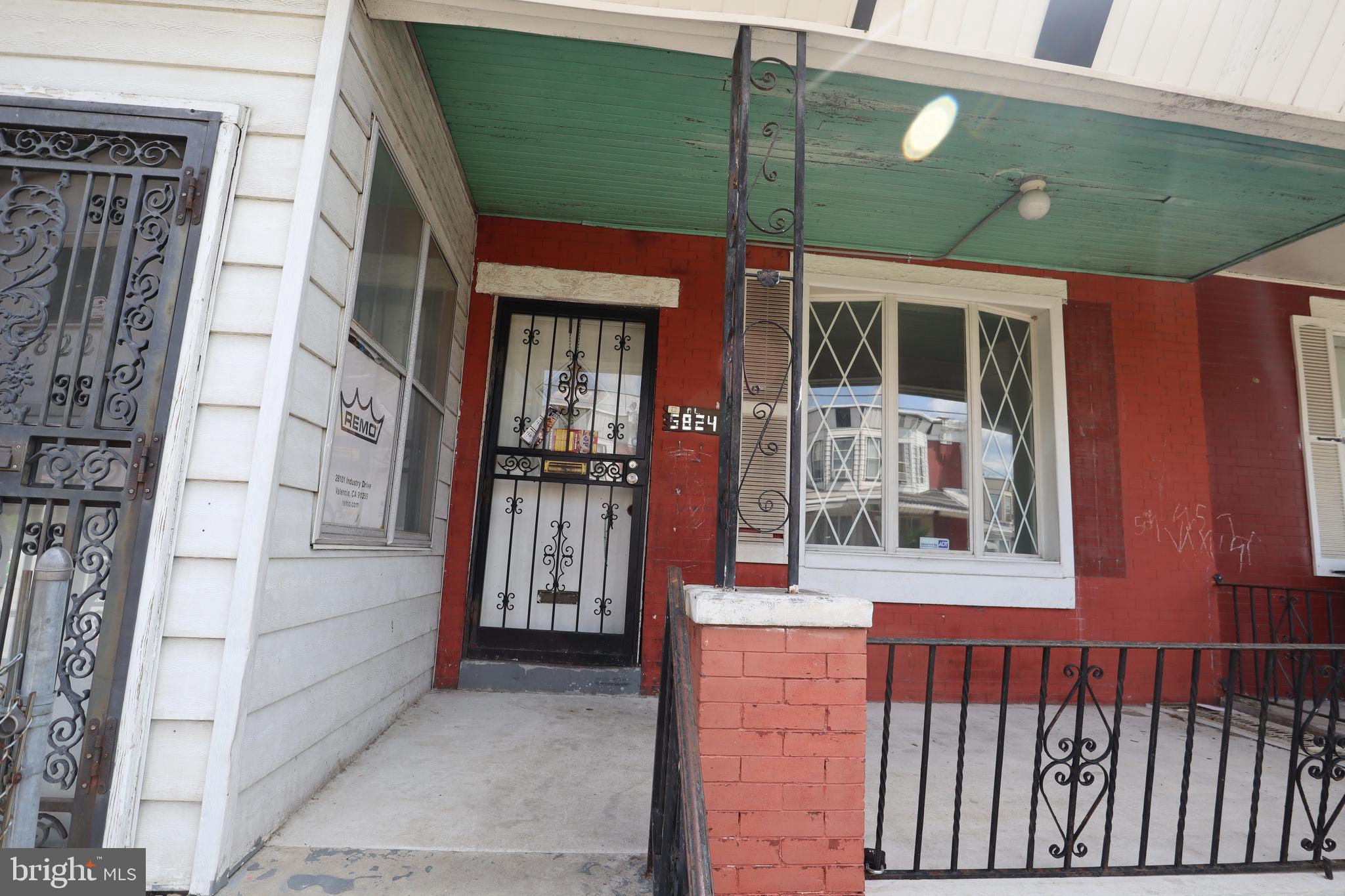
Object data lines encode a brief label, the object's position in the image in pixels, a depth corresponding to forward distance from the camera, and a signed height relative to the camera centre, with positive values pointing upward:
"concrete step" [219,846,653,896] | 1.95 -1.05
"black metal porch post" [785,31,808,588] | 2.25 +0.79
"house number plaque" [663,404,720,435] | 4.64 +0.89
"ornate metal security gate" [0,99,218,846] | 1.94 +0.47
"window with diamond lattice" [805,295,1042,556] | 4.89 +0.99
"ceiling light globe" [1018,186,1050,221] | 3.93 +2.17
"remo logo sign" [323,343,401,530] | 2.63 +0.35
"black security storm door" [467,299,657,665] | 4.54 +0.33
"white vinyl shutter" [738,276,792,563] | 4.57 +0.87
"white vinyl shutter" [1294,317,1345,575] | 5.12 +1.13
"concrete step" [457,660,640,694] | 4.33 -0.92
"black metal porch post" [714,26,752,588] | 2.27 +0.75
